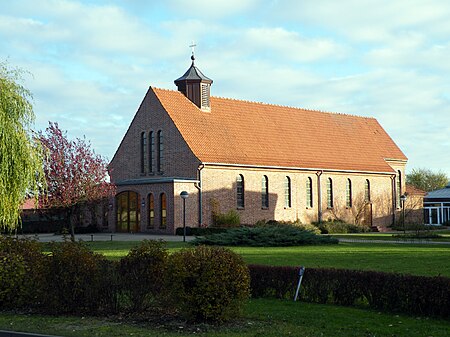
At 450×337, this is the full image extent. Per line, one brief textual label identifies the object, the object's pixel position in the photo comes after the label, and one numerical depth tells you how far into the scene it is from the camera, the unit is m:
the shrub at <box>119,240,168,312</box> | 12.93
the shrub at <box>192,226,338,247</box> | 32.03
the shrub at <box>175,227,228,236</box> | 41.47
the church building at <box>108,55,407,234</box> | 45.38
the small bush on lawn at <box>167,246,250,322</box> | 11.69
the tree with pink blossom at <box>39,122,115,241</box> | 34.06
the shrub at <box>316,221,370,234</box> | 48.34
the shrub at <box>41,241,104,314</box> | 13.15
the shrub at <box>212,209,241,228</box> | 44.81
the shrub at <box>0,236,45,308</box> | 13.82
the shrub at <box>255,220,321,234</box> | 45.22
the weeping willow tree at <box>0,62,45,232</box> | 22.12
